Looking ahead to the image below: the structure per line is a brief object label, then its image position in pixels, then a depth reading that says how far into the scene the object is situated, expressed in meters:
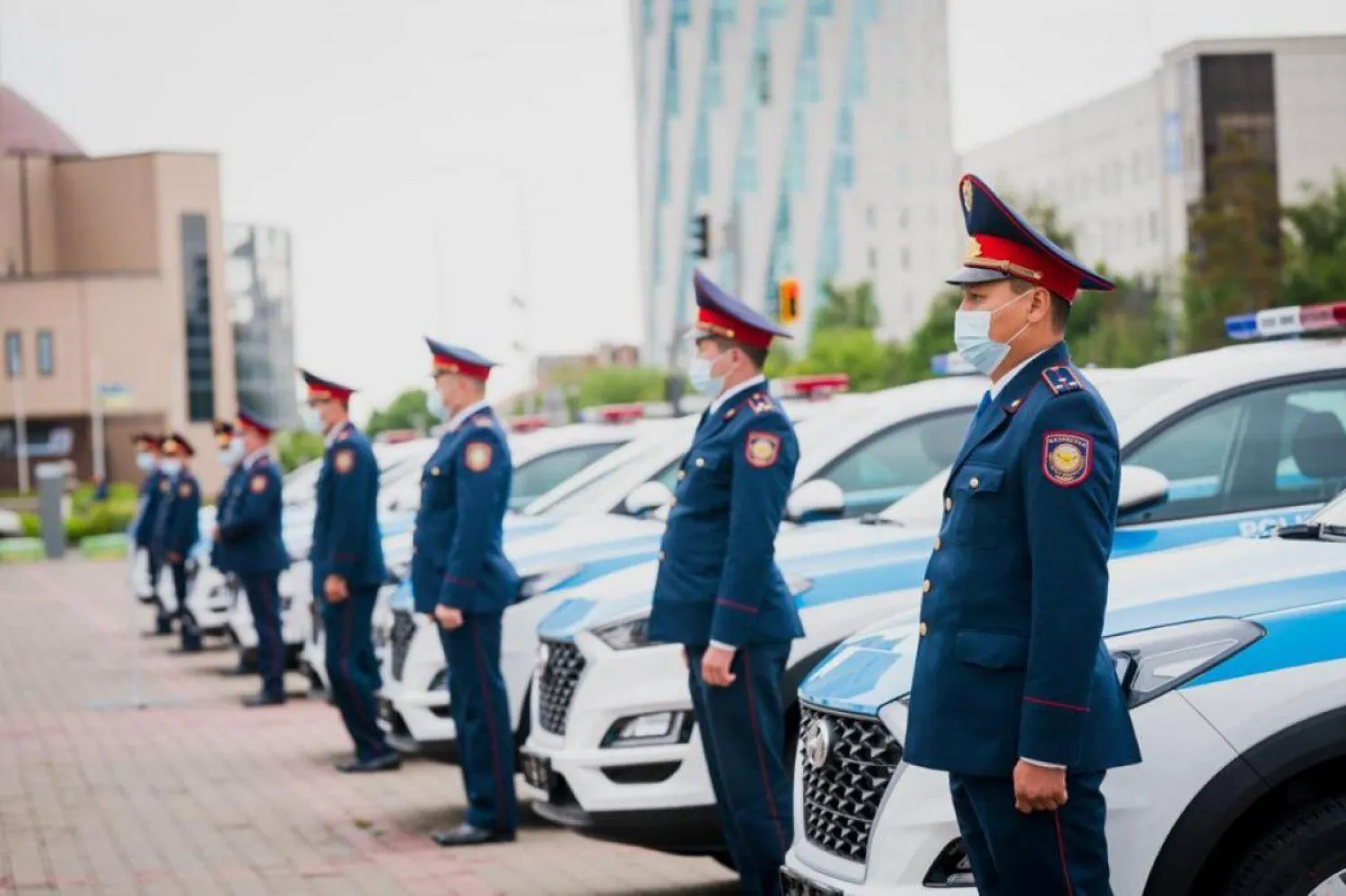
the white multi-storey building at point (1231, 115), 84.56
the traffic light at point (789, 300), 23.70
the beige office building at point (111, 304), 103.56
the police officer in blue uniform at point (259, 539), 14.72
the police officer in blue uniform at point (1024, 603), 4.16
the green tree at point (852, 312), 101.19
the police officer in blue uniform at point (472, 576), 8.82
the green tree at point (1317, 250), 49.78
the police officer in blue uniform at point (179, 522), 19.67
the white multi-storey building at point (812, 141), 146.50
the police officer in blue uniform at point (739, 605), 6.64
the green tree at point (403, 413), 132.75
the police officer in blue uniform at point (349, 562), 10.96
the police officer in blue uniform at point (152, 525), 21.69
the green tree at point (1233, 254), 54.38
